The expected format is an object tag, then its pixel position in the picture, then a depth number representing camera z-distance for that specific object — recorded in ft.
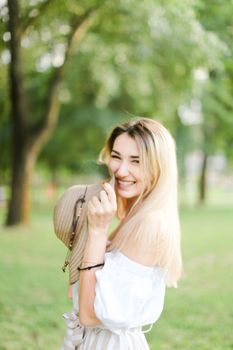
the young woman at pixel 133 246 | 6.99
